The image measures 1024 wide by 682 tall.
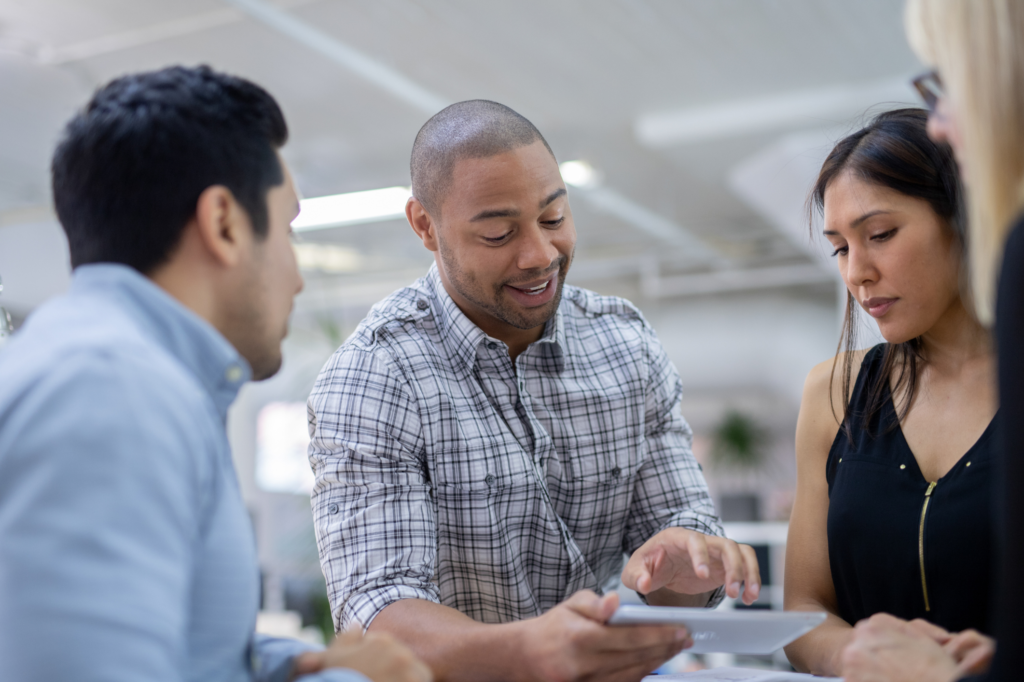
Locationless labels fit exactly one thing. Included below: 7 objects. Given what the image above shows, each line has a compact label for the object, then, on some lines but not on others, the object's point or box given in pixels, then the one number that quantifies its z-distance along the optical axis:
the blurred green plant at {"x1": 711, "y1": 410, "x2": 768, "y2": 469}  10.70
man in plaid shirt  1.45
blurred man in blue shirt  0.72
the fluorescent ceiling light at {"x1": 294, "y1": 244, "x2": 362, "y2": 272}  9.53
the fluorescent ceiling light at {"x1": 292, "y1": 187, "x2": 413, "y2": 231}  6.34
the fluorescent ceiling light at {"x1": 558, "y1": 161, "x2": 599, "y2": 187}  6.01
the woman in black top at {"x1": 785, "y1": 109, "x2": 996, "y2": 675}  1.38
